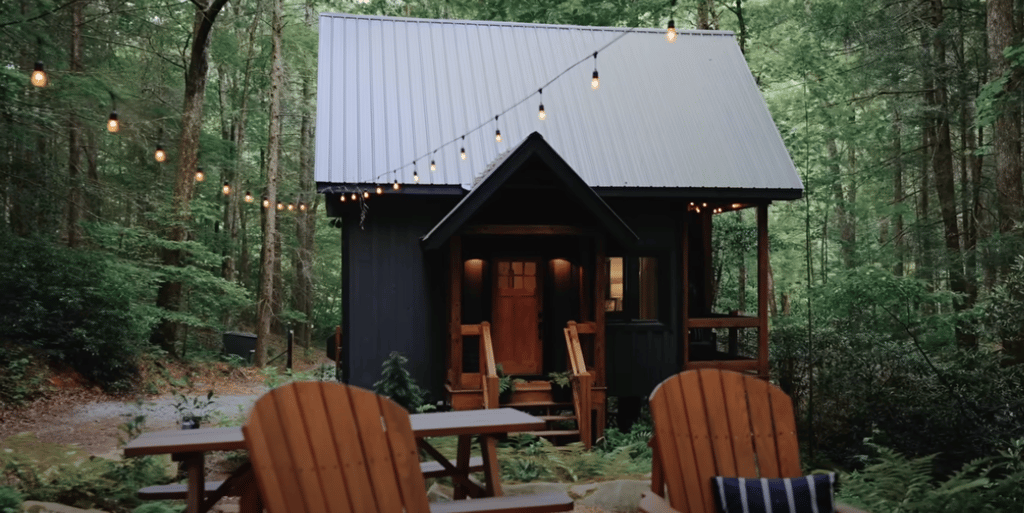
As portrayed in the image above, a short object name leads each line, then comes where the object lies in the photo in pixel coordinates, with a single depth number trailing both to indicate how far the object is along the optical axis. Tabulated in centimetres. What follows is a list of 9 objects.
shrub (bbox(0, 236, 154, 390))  1226
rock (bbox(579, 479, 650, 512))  639
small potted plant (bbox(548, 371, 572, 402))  1045
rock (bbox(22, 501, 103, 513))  475
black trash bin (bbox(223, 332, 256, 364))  1978
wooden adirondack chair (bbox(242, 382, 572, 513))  288
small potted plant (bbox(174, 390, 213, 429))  689
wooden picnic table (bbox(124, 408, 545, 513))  387
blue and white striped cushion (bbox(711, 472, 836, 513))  345
